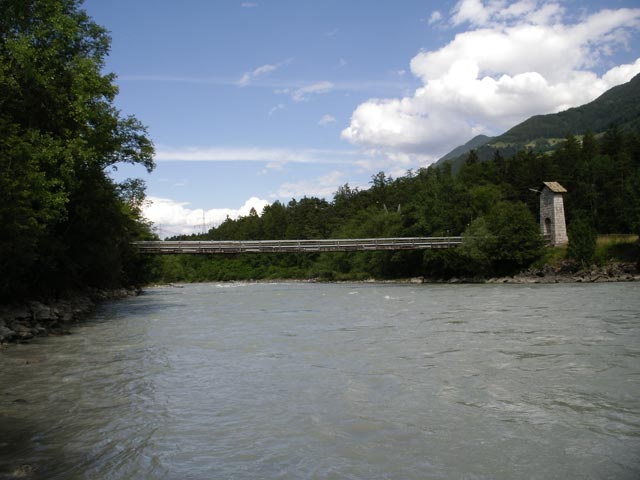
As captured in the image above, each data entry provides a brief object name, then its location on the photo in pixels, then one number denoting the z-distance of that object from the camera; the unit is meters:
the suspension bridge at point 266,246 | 49.72
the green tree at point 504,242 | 55.06
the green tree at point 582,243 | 49.41
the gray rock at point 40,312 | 17.92
